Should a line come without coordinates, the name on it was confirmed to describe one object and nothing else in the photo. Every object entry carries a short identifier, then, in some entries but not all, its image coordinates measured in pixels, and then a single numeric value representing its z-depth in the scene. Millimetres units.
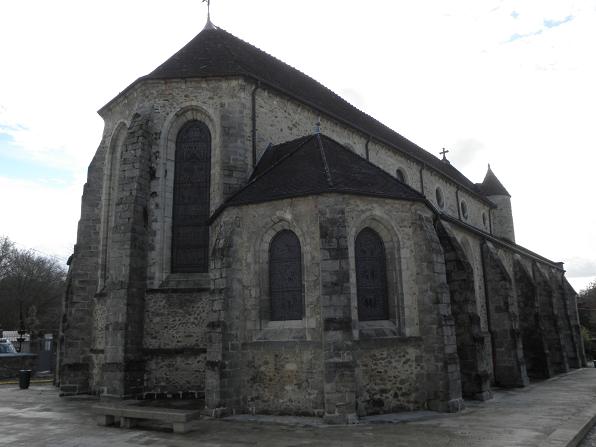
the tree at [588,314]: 34688
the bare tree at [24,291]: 45750
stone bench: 9133
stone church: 10867
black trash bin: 17297
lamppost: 28917
